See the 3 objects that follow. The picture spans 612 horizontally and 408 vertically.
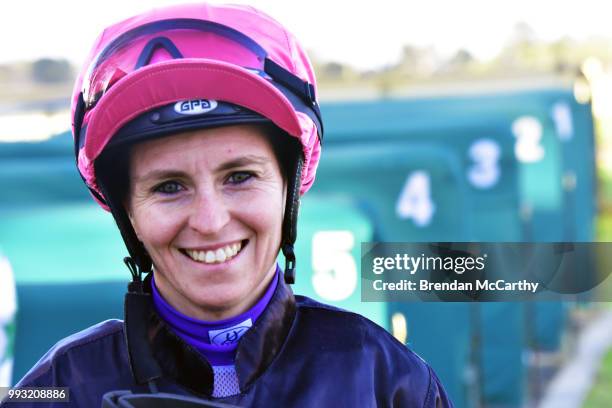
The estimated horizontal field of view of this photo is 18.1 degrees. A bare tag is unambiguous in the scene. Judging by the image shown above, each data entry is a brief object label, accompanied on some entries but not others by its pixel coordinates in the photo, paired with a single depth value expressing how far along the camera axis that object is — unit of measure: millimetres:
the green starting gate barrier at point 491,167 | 5686
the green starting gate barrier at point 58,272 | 4077
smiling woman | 2634
